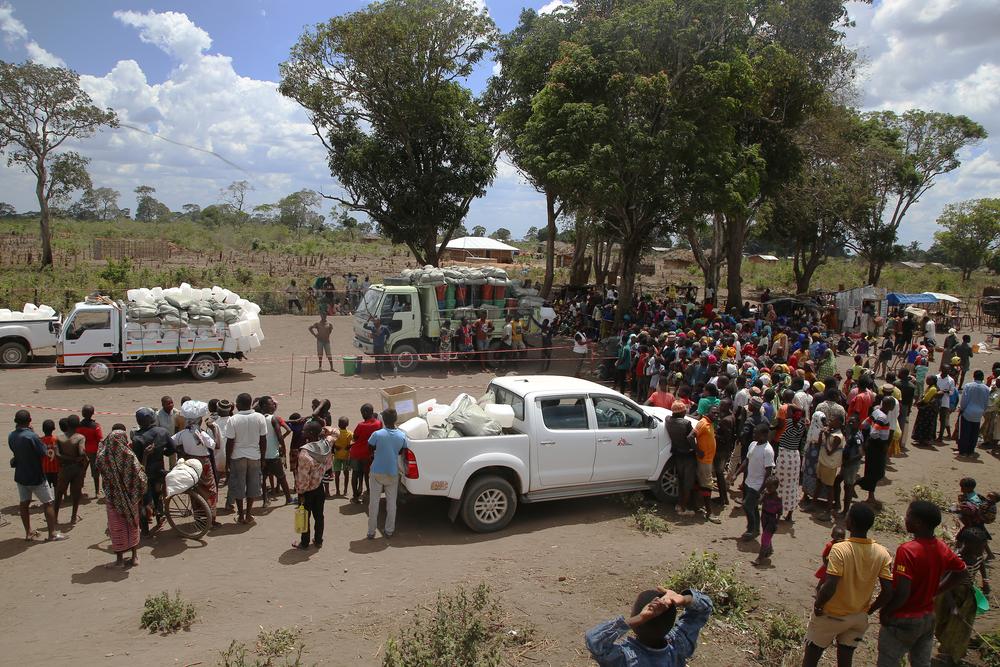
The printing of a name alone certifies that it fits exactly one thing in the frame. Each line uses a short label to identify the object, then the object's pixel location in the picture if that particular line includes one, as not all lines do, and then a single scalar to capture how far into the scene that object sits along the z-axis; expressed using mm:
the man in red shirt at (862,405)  9734
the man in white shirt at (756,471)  7277
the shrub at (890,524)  8078
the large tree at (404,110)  28359
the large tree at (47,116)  30562
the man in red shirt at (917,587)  4297
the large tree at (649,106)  19109
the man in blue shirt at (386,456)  7164
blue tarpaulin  24706
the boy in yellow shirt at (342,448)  8492
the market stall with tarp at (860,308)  23141
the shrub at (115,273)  29609
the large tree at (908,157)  35781
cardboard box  8328
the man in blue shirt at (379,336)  16750
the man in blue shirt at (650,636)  3033
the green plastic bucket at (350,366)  16461
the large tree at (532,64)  23438
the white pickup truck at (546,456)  7379
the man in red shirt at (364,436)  7938
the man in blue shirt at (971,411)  11094
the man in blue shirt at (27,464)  7074
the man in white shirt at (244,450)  7660
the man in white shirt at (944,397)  12039
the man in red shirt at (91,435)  8008
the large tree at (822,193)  25438
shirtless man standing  16594
